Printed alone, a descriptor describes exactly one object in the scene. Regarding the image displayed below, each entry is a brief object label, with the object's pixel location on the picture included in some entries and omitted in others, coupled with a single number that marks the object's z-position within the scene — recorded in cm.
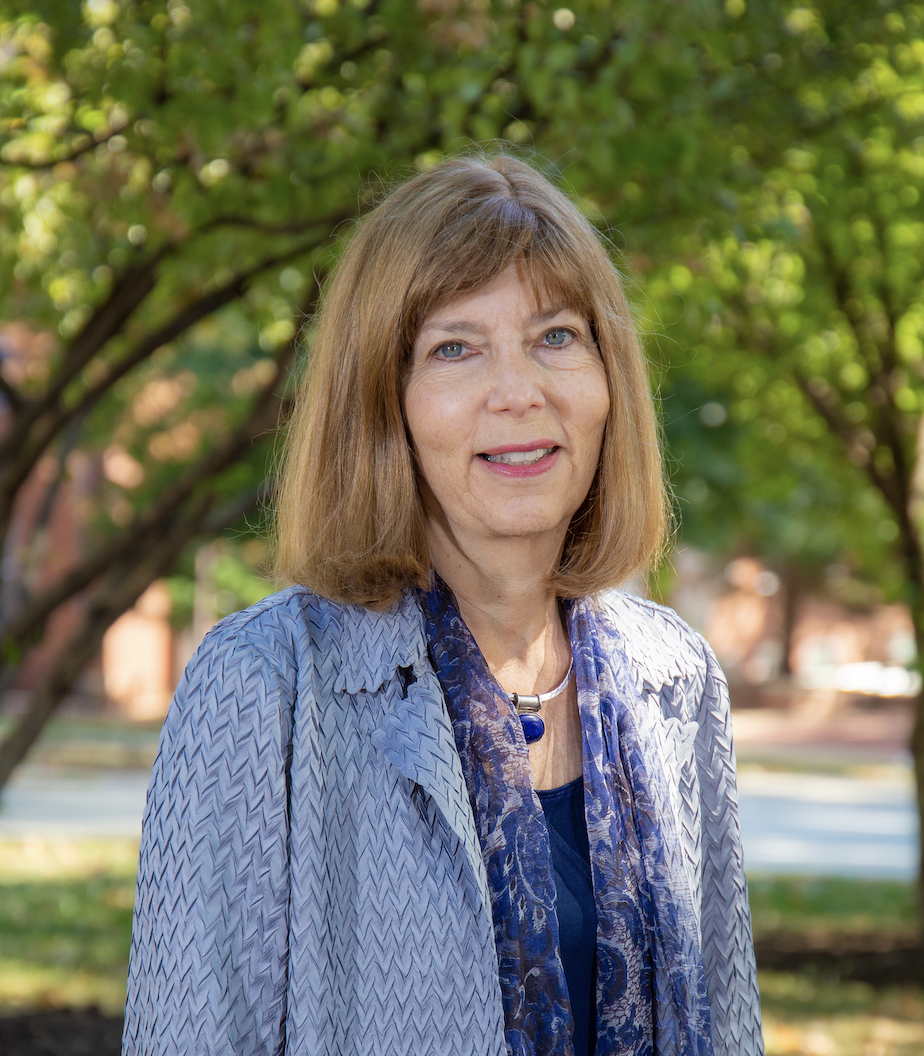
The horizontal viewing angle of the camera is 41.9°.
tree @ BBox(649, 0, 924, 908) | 453
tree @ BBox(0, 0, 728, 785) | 365
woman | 160
